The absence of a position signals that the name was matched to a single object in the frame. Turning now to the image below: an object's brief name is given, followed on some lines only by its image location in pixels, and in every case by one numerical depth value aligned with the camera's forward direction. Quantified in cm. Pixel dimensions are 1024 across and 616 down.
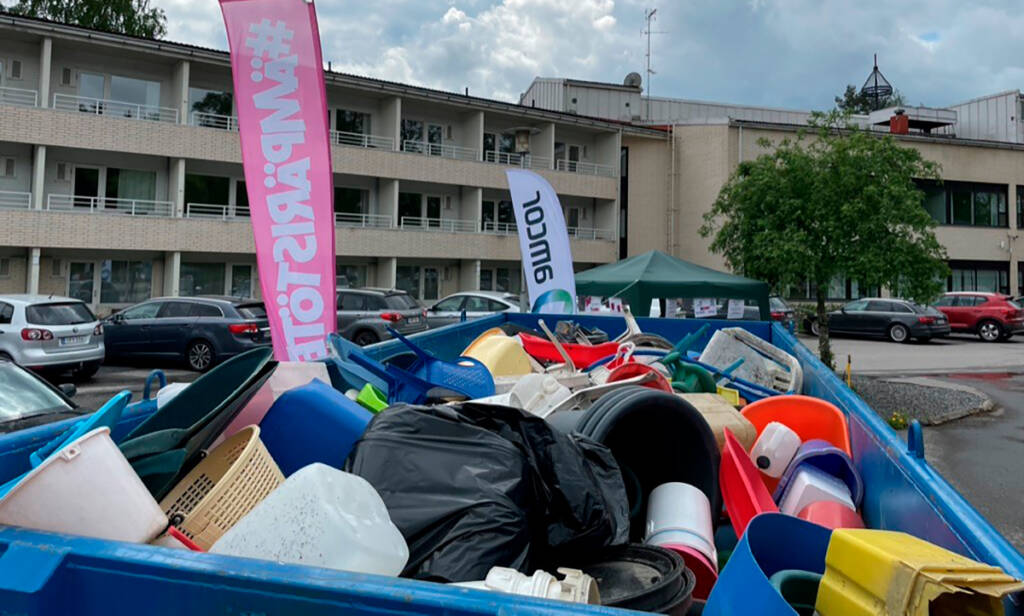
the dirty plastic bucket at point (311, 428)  248
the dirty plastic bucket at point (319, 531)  161
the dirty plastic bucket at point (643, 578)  174
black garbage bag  181
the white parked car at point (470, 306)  1988
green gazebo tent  1445
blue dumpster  132
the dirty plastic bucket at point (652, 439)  271
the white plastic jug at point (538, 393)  362
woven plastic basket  191
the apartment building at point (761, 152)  3275
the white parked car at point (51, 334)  1231
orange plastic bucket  359
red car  2494
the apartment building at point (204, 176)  2169
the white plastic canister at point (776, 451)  306
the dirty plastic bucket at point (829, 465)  286
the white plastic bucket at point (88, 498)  160
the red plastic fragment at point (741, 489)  265
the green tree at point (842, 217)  1286
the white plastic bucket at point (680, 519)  233
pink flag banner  655
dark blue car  1477
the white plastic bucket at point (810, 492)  271
